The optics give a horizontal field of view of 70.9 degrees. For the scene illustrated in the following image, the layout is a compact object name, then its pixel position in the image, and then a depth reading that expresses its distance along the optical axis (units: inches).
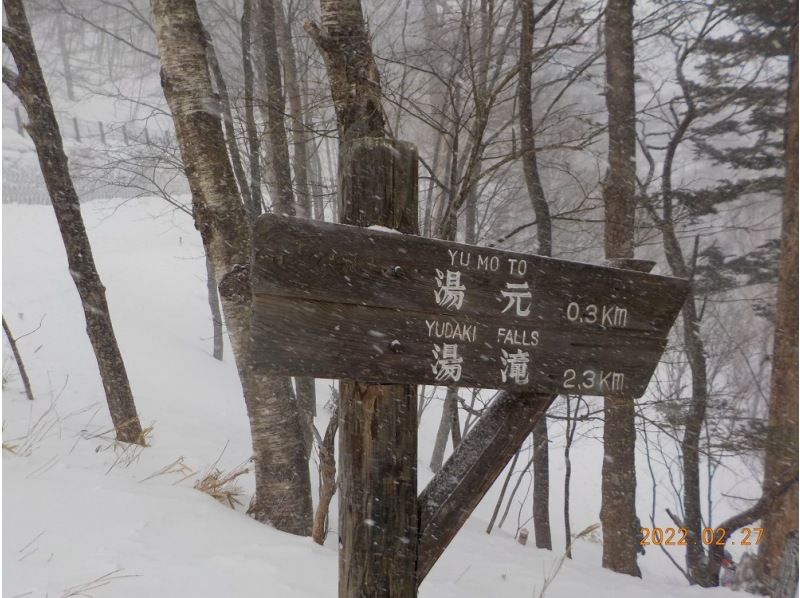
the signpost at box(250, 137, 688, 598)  58.9
